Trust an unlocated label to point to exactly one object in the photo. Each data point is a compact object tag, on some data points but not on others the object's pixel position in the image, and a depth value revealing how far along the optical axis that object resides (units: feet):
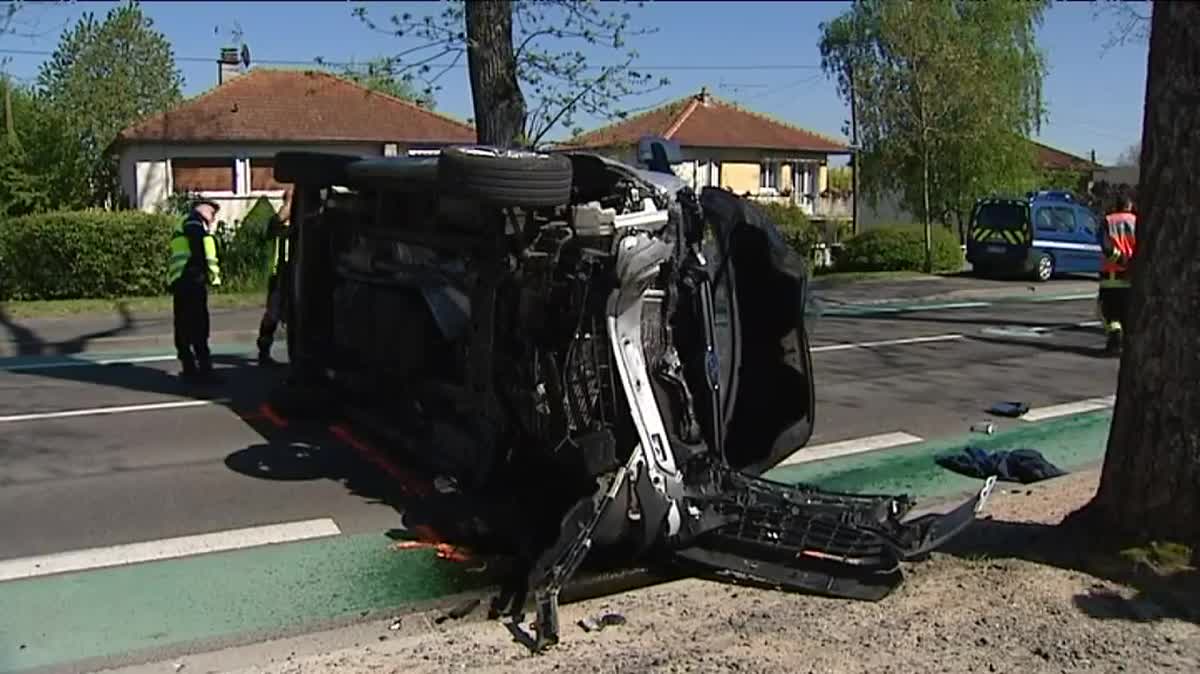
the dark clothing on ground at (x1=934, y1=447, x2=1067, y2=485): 24.16
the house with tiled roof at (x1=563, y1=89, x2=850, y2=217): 146.92
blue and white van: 87.45
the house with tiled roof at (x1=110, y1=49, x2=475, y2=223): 109.91
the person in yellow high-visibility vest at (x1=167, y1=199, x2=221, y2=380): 32.09
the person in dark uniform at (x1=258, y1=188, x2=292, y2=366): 29.09
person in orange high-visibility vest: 42.96
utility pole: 109.09
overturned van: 17.04
